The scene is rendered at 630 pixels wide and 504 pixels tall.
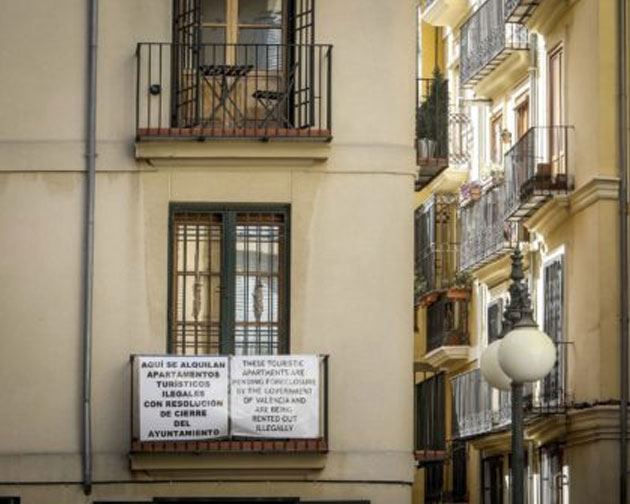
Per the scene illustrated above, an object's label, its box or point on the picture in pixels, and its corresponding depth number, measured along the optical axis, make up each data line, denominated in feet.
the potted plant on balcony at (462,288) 158.51
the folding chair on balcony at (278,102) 103.30
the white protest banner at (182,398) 100.32
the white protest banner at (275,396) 100.42
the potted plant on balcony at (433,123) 108.58
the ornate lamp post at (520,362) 80.64
